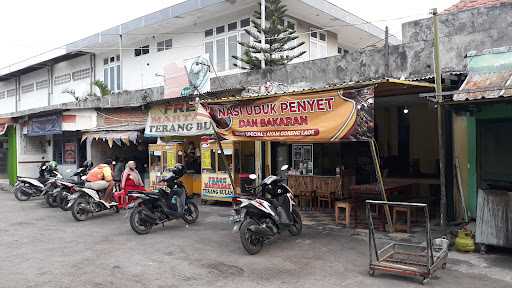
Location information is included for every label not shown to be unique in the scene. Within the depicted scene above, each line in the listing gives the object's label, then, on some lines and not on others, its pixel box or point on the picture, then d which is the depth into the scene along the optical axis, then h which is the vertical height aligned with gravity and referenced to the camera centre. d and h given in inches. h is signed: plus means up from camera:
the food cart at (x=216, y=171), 443.2 -23.4
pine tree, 614.2 +163.0
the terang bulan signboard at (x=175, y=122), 476.1 +32.7
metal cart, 195.9 -56.7
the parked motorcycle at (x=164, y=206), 316.2 -43.6
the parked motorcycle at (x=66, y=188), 428.8 -37.7
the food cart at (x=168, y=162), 494.6 -14.6
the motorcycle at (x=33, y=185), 530.9 -41.2
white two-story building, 683.4 +202.4
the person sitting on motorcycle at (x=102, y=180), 398.9 -28.1
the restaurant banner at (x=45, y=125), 634.2 +40.9
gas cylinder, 243.8 -55.3
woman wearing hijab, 412.2 -30.8
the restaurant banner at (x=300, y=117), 238.5 +19.6
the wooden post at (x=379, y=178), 246.8 -18.9
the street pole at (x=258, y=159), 443.9 -11.6
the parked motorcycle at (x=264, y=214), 251.6 -40.9
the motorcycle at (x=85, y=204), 380.2 -47.7
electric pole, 239.9 +21.7
